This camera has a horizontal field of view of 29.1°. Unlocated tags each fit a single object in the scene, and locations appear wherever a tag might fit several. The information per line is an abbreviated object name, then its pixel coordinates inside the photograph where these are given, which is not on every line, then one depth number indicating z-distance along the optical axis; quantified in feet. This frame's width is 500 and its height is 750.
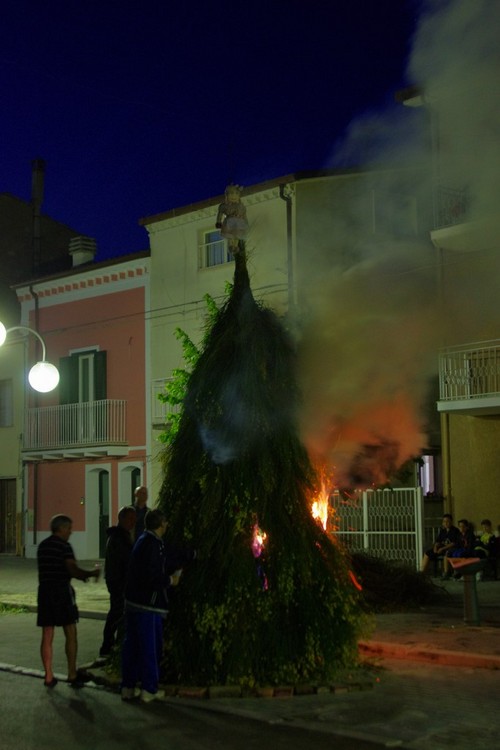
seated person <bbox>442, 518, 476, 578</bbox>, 54.95
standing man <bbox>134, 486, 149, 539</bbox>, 41.73
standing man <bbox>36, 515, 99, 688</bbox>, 29.14
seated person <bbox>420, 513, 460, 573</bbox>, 55.62
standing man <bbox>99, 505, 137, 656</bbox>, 33.09
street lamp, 57.72
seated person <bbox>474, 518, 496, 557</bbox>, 54.90
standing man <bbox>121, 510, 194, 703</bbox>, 26.43
